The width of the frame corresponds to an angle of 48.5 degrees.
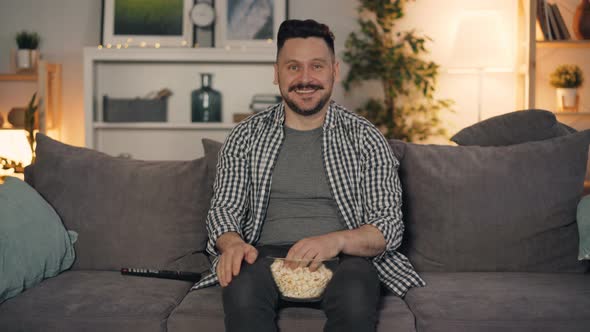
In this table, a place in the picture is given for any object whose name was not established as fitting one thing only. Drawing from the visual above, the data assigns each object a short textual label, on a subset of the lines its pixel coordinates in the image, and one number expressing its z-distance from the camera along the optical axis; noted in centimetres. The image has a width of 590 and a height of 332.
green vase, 395
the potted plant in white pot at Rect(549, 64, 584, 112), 397
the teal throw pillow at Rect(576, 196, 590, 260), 199
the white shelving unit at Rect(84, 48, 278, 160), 407
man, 177
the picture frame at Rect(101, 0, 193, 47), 398
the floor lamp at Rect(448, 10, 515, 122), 376
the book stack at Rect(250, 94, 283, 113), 394
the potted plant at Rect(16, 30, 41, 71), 400
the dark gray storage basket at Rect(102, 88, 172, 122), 394
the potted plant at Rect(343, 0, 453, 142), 396
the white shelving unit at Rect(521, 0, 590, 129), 415
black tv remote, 198
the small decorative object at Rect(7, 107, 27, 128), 401
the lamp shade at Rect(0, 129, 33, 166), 369
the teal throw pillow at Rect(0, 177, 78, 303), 179
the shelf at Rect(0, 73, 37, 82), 397
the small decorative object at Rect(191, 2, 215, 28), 395
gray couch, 198
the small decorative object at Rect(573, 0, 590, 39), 394
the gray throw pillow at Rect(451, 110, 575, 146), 223
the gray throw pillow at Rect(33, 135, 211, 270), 208
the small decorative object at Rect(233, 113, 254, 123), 394
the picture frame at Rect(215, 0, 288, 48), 396
